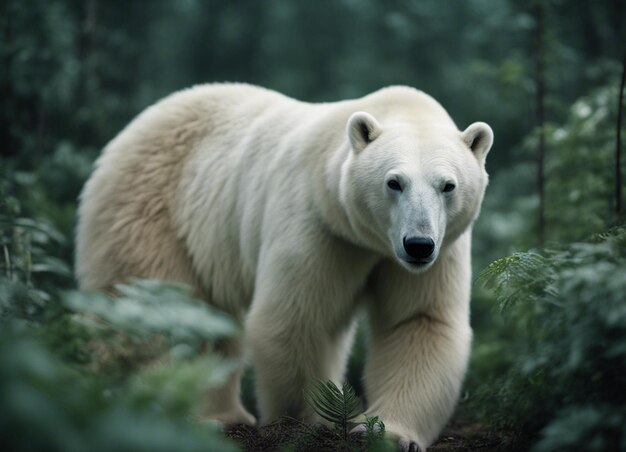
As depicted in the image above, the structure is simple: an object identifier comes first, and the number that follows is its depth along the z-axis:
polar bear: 9.63
